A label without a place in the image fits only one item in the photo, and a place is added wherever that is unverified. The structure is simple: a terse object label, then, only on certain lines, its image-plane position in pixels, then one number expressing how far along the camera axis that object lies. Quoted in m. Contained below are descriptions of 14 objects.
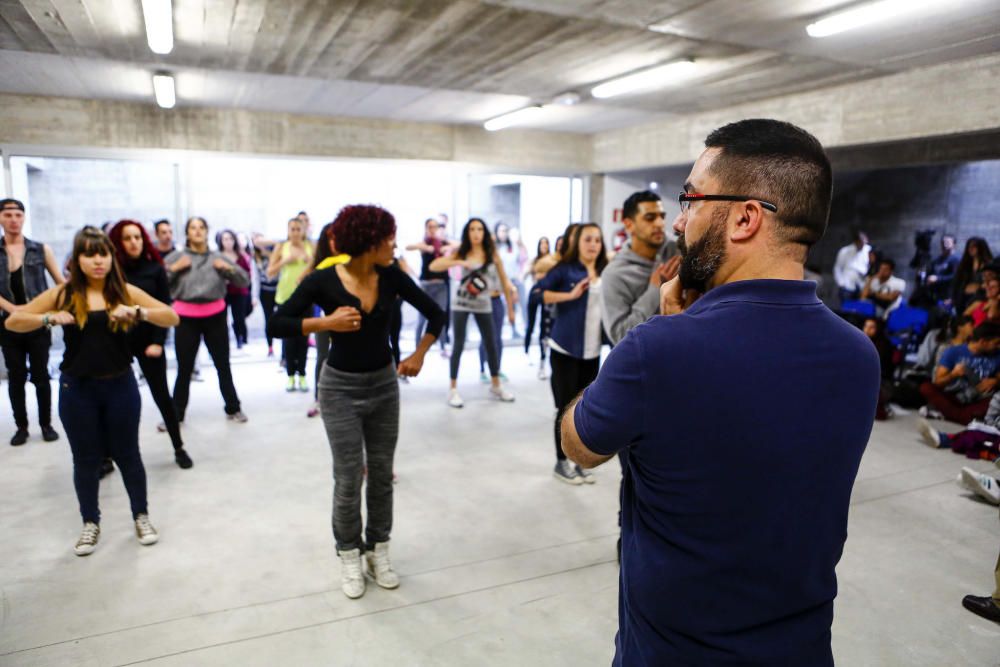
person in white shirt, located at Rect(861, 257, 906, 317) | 8.23
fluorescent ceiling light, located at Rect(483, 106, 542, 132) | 8.19
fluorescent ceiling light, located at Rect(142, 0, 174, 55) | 4.26
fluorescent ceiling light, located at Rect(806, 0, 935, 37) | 4.29
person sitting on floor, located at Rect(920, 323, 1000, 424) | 5.77
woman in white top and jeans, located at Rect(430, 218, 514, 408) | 6.28
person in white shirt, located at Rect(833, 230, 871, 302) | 9.65
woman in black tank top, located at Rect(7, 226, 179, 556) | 3.28
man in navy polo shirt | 1.00
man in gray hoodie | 3.25
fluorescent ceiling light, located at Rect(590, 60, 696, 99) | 5.94
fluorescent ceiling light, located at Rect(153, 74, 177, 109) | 6.30
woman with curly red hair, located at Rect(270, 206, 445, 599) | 2.92
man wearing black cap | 4.97
